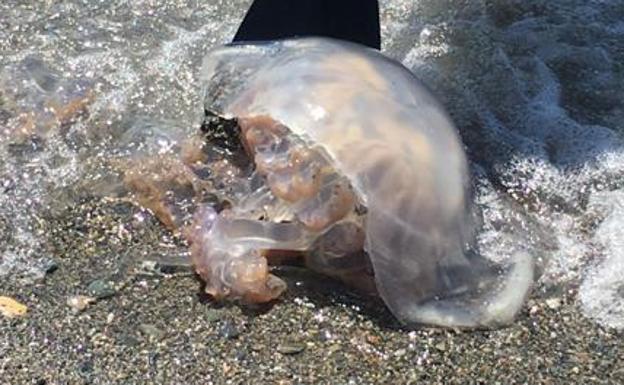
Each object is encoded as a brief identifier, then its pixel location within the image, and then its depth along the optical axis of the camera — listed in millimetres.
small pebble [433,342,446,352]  2482
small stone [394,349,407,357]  2455
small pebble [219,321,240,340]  2486
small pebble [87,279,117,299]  2604
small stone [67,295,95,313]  2561
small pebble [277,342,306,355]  2455
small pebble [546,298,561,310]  2641
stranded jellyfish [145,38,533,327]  2537
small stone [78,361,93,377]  2375
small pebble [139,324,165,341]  2482
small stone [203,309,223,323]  2531
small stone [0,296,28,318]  2539
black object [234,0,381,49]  3049
